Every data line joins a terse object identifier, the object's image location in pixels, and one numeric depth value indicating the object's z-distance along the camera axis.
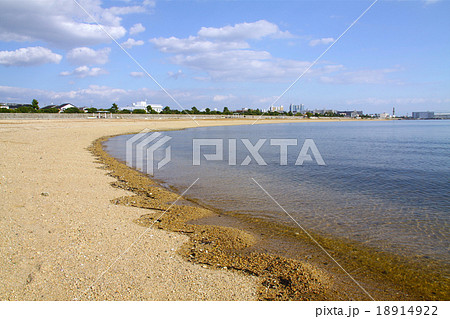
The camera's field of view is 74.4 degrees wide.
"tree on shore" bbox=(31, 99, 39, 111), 72.49
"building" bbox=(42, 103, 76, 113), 115.85
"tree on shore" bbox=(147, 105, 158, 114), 104.10
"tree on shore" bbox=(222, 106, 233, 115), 142.57
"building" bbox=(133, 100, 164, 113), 137.15
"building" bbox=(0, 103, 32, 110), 115.36
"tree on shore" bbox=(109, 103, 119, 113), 91.06
